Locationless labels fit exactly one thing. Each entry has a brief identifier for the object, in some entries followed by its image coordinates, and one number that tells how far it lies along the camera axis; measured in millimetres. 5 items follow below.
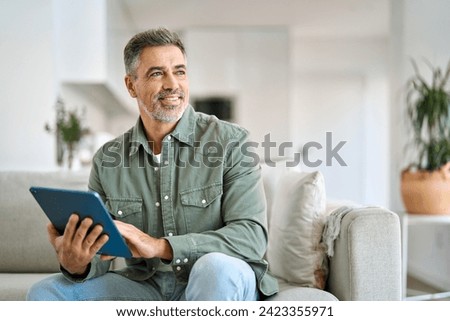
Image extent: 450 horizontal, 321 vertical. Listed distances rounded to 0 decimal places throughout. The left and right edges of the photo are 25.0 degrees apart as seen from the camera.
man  2522
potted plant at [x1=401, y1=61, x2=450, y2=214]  4174
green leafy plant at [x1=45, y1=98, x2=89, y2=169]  4573
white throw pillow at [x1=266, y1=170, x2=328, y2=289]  2820
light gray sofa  2650
